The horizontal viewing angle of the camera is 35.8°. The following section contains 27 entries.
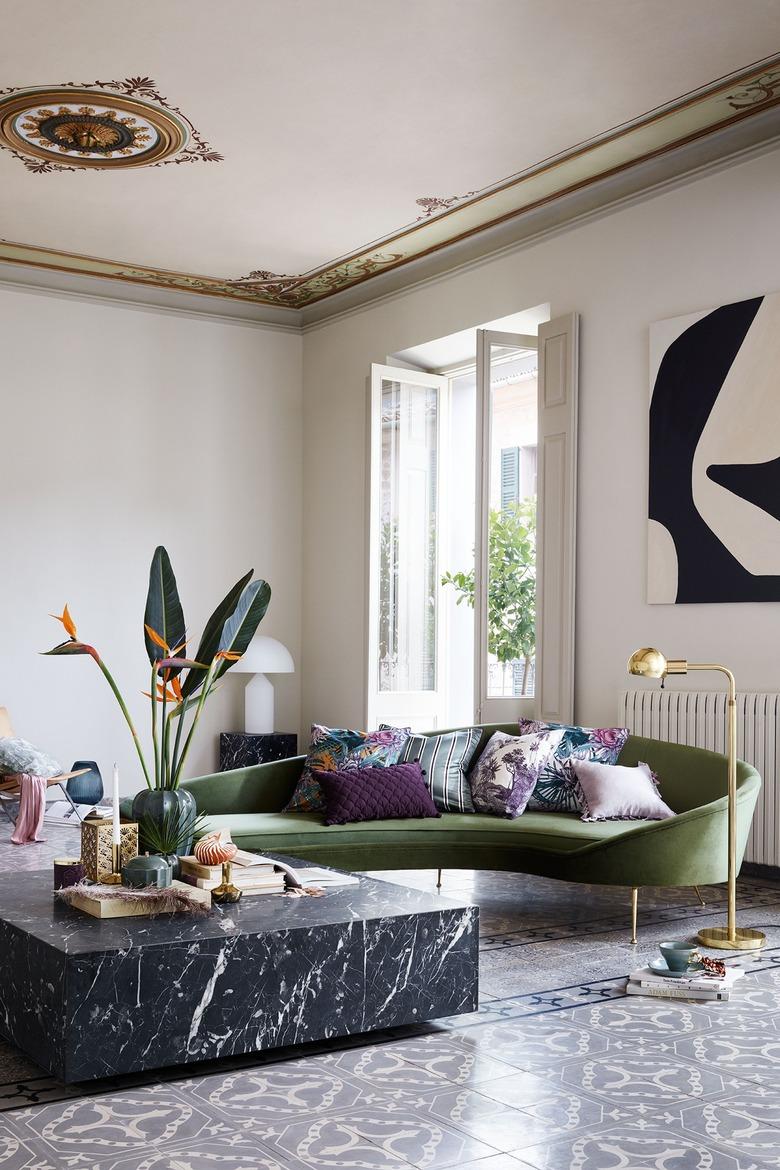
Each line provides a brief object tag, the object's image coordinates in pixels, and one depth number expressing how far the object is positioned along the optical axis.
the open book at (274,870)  3.41
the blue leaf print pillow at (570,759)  5.05
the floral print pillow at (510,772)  4.97
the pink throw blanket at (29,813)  5.11
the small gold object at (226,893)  3.30
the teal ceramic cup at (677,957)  3.67
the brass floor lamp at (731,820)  4.12
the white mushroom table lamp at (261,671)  7.85
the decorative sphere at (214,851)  3.42
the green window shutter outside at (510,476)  7.47
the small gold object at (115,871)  3.31
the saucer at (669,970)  3.65
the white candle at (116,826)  3.29
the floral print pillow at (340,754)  5.03
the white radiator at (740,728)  5.21
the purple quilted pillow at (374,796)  4.78
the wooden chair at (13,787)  5.62
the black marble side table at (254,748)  8.00
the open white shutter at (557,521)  6.27
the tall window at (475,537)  6.38
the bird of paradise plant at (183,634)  3.52
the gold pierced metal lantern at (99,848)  3.30
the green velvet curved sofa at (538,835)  4.24
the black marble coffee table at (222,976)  2.73
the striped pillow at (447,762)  5.11
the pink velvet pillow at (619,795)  4.78
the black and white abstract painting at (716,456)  5.32
